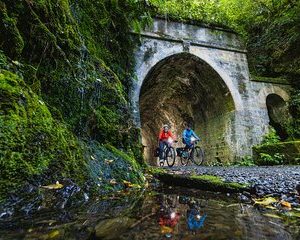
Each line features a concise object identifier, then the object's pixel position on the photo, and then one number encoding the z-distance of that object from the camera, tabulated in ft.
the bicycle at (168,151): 35.29
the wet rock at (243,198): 9.44
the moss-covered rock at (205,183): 11.21
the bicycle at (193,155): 37.24
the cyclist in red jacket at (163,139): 35.63
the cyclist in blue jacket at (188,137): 37.17
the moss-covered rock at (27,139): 6.56
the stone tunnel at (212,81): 35.04
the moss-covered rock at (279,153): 29.43
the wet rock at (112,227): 4.37
